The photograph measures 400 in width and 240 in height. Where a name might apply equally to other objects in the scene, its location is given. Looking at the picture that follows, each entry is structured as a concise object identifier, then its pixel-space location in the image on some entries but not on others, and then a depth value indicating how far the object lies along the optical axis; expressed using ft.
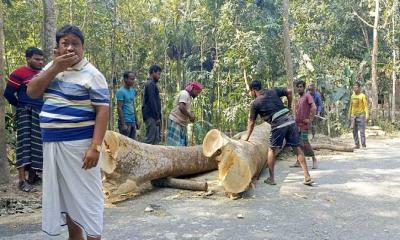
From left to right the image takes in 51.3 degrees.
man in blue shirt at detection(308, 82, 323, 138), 31.91
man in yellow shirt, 35.27
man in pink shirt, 26.17
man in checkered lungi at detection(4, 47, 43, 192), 17.97
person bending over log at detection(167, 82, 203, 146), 22.81
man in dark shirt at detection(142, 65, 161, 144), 23.97
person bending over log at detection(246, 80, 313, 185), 20.70
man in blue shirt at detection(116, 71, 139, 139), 24.27
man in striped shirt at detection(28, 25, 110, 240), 9.29
